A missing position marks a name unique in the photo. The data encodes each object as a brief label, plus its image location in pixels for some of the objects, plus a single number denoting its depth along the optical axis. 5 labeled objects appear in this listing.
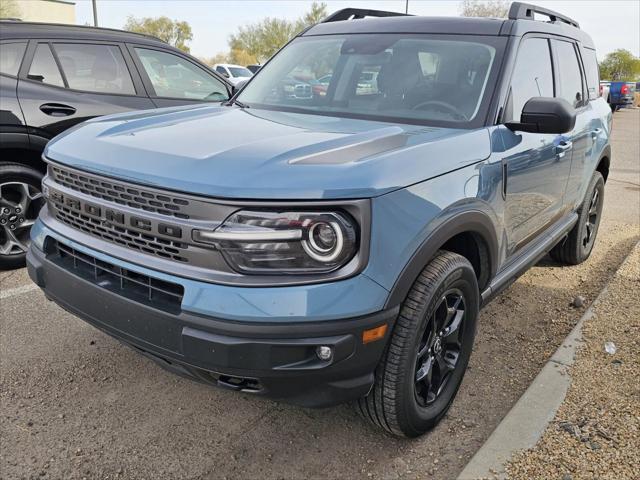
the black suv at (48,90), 4.32
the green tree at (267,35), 55.06
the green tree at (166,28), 57.09
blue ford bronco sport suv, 1.96
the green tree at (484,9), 44.10
